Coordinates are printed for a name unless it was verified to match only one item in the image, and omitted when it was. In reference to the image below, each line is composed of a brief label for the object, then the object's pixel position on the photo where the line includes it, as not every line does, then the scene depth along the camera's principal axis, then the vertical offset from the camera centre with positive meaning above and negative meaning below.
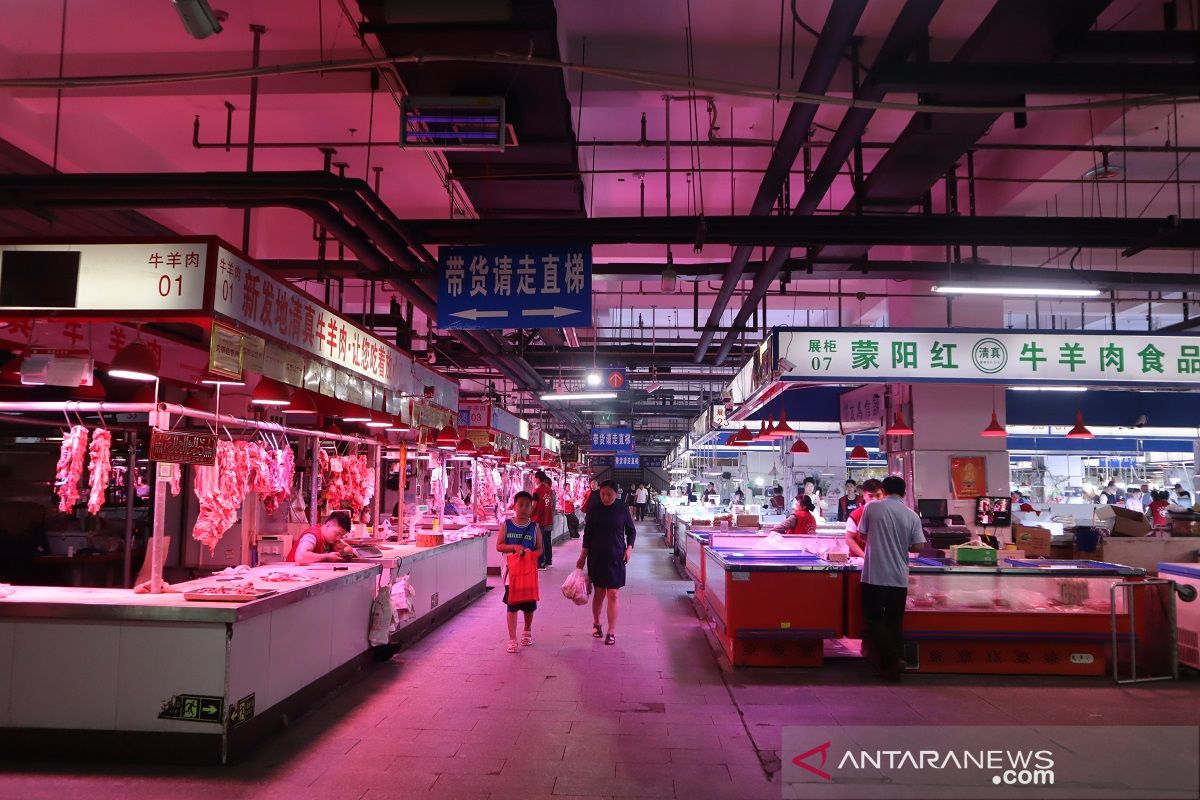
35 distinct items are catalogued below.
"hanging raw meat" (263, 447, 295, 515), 7.30 -0.10
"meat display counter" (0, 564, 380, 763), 4.88 -1.39
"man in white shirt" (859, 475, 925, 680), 7.23 -0.93
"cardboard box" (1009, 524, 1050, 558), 10.57 -0.94
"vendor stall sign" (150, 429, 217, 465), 5.37 +0.12
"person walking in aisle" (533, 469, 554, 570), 14.62 -0.82
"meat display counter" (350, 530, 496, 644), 8.26 -1.43
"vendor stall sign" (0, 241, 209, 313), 4.93 +1.21
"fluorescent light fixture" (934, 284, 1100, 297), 7.87 +1.95
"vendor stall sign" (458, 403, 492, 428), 15.12 +1.05
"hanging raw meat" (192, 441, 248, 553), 6.36 -0.24
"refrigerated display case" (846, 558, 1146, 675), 7.42 -1.40
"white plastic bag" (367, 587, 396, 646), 7.36 -1.48
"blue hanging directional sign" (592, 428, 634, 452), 25.08 +1.01
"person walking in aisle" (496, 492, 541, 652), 8.60 -0.81
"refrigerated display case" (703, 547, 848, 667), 7.60 -1.39
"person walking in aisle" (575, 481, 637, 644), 8.86 -0.92
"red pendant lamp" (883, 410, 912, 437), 11.70 +0.73
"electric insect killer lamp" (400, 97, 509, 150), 5.56 +2.57
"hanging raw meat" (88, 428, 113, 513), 5.82 -0.02
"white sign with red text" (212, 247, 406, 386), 5.21 +1.22
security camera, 4.18 +2.49
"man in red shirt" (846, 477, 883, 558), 8.78 -0.60
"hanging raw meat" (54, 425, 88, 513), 5.85 -0.03
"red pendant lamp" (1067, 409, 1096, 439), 11.36 +0.69
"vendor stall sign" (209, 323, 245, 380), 5.05 +0.77
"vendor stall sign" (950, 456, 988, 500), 12.40 -0.05
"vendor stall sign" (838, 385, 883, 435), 14.26 +1.28
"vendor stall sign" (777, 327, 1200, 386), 8.20 +1.29
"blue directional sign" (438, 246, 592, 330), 6.90 +1.67
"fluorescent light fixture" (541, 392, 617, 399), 14.00 +1.42
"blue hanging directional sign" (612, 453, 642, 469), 34.12 +0.48
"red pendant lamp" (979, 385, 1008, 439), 11.36 +0.69
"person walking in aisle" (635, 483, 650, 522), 37.81 -1.36
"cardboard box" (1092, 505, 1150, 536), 12.26 -0.74
